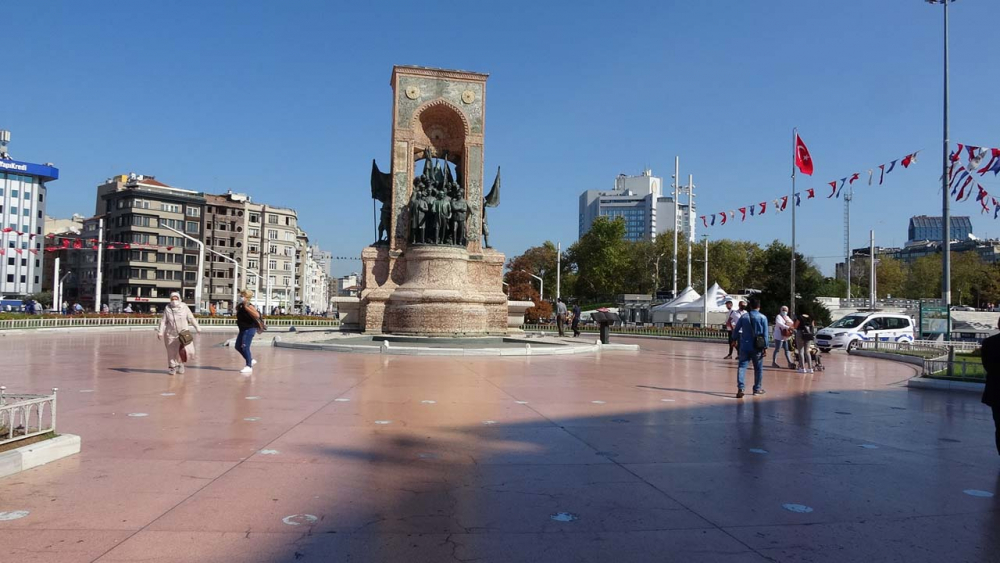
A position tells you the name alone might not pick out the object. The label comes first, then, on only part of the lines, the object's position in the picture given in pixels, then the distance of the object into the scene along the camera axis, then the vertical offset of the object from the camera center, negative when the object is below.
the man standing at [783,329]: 17.41 -0.51
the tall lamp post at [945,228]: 22.97 +2.80
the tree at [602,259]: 78.81 +5.47
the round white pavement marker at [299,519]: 4.34 -1.39
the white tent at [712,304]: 45.75 +0.24
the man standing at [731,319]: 20.82 -0.35
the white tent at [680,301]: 48.28 +0.45
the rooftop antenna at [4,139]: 89.12 +20.61
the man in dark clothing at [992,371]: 6.51 -0.57
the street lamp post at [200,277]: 39.74 +1.44
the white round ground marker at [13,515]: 4.28 -1.37
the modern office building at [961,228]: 158.62 +19.60
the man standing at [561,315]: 30.19 -0.43
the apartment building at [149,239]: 82.00 +7.34
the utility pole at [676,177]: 47.60 +9.03
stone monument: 23.86 +3.26
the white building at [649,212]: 177.60 +26.26
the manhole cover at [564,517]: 4.54 -1.41
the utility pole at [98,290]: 48.36 +0.59
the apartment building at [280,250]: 95.31 +7.18
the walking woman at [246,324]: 13.18 -0.46
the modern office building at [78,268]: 89.06 +4.07
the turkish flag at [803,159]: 30.39 +6.70
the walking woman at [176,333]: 12.67 -0.61
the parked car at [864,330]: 25.56 -0.77
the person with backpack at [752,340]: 10.95 -0.51
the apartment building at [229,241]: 87.94 +7.90
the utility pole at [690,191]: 48.84 +8.28
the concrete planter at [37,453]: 5.23 -1.26
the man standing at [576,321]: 30.78 -0.73
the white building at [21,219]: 83.19 +9.68
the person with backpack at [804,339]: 16.61 -0.73
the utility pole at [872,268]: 55.11 +3.47
